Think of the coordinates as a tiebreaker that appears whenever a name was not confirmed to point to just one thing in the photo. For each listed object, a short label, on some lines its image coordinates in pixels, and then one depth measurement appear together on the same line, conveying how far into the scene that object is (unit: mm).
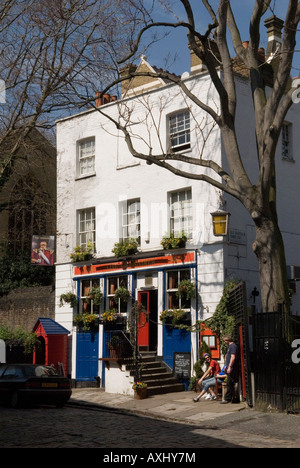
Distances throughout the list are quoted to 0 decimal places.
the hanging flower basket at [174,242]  22162
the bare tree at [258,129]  17094
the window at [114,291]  24453
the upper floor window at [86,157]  26781
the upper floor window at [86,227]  26219
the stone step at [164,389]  20844
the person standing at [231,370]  17578
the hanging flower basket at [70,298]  25938
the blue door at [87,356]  24844
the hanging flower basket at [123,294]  23875
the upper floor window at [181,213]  22688
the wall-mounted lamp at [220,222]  20625
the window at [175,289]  22281
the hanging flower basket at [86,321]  24875
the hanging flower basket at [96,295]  24984
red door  23500
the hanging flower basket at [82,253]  25656
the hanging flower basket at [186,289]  21638
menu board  21469
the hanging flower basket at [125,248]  23922
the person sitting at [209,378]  18922
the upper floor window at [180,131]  23250
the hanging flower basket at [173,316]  21828
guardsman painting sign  27562
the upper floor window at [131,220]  24458
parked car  18219
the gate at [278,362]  15836
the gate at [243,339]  17266
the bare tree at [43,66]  25344
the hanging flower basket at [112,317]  24078
